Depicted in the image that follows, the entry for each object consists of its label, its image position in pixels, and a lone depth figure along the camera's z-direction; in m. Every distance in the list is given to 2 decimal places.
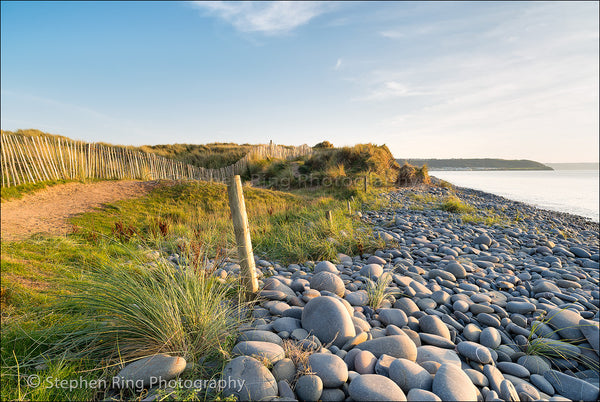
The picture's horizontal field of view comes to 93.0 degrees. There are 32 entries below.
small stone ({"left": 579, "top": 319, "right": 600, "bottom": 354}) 2.69
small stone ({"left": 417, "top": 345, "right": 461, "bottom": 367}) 2.23
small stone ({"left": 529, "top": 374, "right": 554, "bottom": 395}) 2.17
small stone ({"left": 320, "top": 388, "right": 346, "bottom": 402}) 1.78
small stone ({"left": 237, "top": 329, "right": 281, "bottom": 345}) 2.24
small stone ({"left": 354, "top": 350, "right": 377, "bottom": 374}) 2.00
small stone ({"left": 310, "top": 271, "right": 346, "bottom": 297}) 3.38
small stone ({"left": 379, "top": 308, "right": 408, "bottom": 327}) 2.85
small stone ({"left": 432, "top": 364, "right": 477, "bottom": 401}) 1.73
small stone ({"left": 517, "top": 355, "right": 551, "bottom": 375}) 2.43
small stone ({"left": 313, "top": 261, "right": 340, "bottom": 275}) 4.03
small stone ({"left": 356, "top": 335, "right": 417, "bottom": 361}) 2.17
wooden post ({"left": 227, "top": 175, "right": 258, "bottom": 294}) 2.99
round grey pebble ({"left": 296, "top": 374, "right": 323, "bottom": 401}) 1.75
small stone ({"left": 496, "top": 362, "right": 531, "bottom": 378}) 2.30
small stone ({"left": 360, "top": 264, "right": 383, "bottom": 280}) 3.98
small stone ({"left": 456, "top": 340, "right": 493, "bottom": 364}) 2.35
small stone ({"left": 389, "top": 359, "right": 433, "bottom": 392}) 1.84
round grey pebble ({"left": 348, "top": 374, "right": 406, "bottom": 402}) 1.68
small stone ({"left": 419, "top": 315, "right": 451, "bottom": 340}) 2.70
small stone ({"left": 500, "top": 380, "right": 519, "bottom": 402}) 1.93
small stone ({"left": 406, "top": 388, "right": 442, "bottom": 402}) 1.67
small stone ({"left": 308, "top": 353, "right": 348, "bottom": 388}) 1.84
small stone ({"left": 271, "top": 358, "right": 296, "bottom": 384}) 1.87
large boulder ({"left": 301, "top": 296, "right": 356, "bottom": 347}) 2.38
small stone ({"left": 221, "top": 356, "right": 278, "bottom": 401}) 1.72
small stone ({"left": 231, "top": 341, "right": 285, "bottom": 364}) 1.98
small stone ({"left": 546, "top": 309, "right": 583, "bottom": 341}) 2.84
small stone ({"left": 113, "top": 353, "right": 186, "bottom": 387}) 1.80
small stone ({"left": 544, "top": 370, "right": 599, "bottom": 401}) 2.12
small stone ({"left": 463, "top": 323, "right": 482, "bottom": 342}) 2.77
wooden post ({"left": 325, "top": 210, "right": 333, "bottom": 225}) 6.23
